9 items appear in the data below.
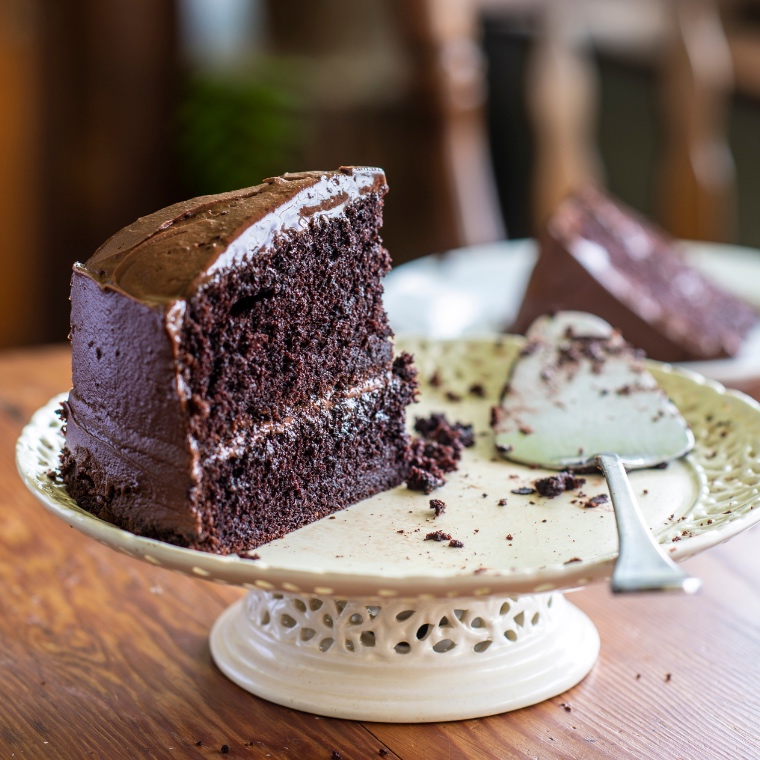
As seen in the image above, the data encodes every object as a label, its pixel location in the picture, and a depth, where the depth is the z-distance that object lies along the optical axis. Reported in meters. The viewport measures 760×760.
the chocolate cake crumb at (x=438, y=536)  0.83
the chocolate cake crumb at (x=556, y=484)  0.87
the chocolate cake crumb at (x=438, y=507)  0.86
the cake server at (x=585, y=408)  0.90
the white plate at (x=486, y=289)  1.16
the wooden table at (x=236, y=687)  0.80
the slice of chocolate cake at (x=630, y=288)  1.15
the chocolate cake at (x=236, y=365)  0.82
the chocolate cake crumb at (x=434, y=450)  0.89
